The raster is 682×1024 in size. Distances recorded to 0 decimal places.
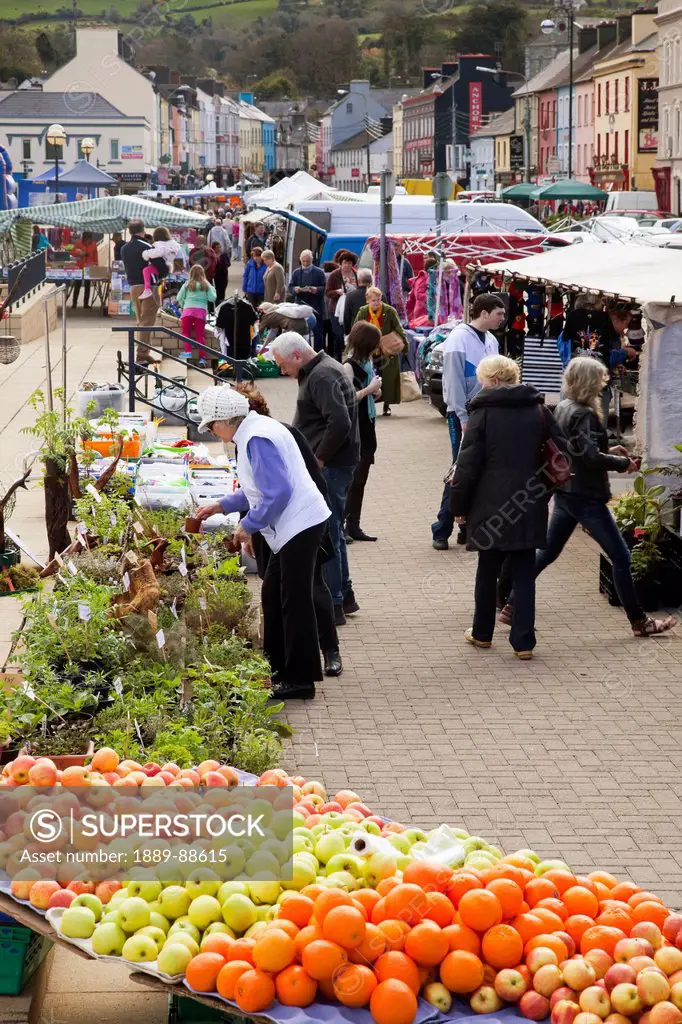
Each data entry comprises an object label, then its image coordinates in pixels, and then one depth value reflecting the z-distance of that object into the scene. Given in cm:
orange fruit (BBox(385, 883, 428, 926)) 393
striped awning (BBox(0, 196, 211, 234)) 3080
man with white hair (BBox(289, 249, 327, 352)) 2261
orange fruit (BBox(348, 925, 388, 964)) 385
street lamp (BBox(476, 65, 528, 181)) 6675
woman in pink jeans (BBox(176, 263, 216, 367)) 2131
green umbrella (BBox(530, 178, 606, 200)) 4409
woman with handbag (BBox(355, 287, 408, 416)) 1600
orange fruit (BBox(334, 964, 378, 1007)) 376
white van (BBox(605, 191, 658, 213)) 5128
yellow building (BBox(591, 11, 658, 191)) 7294
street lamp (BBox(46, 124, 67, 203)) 4099
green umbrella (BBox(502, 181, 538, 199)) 4953
